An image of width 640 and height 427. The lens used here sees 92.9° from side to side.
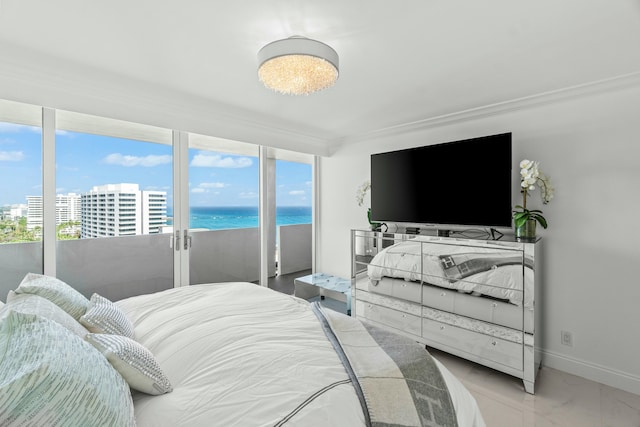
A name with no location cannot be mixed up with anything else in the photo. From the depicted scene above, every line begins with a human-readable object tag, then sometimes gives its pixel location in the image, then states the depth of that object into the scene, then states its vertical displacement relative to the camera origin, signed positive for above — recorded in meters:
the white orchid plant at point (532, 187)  2.61 +0.21
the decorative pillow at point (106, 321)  1.43 -0.53
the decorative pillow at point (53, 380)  0.72 -0.45
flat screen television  2.71 +0.28
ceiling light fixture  1.72 +0.87
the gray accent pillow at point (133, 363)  1.11 -0.57
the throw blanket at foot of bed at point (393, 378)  1.18 -0.72
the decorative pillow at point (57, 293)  1.49 -0.42
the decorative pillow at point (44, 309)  1.25 -0.42
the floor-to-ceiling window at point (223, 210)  3.34 +0.01
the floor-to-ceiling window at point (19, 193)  2.28 +0.14
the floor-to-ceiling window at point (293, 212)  4.30 -0.02
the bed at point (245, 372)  0.91 -0.67
